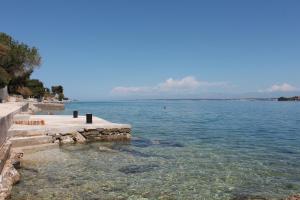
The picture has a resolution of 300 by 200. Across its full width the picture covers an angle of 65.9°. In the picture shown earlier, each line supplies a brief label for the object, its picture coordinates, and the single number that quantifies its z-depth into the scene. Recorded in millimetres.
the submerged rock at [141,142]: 14703
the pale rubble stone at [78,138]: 14478
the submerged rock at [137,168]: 9628
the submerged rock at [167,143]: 15029
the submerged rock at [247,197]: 7290
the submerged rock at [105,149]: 12847
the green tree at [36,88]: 72245
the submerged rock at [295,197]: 5284
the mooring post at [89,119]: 16326
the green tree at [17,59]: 38140
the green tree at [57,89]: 109695
